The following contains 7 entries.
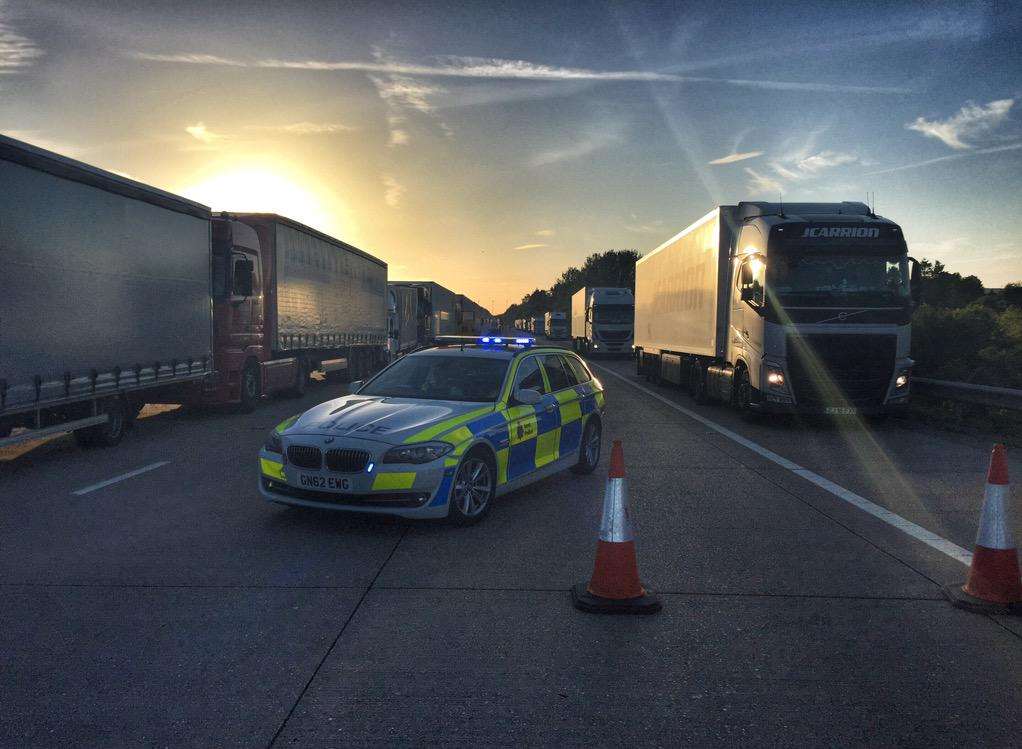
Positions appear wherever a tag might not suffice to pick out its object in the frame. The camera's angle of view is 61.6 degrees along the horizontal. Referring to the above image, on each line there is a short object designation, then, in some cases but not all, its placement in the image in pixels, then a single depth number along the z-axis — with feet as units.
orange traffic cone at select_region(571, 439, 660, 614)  15.83
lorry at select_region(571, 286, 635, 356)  131.03
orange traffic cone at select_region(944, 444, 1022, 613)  15.94
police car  21.17
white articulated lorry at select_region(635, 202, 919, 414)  44.01
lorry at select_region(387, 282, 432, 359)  115.75
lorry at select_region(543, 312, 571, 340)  274.57
